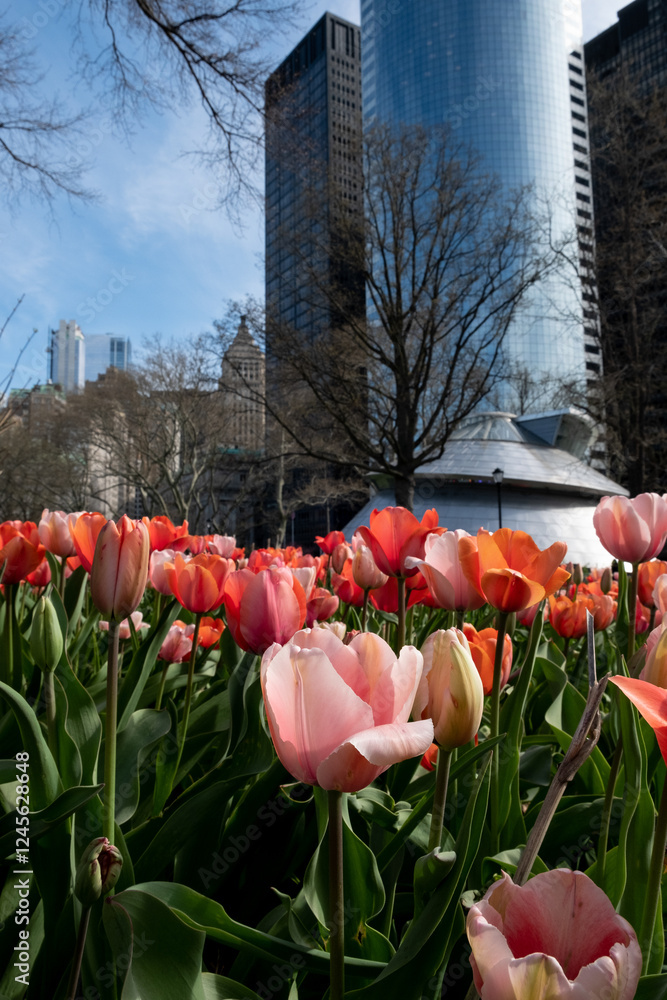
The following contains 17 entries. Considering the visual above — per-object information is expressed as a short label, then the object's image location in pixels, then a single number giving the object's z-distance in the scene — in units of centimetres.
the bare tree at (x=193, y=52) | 655
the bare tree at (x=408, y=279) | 1292
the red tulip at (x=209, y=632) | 190
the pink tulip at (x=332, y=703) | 52
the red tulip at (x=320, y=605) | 166
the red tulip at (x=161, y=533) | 176
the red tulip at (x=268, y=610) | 99
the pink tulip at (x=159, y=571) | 160
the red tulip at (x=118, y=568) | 92
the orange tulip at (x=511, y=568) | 95
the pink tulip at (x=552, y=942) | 37
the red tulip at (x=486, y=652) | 107
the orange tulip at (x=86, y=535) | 133
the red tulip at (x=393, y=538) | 143
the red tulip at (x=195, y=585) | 137
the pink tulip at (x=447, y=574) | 105
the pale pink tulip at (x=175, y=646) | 174
